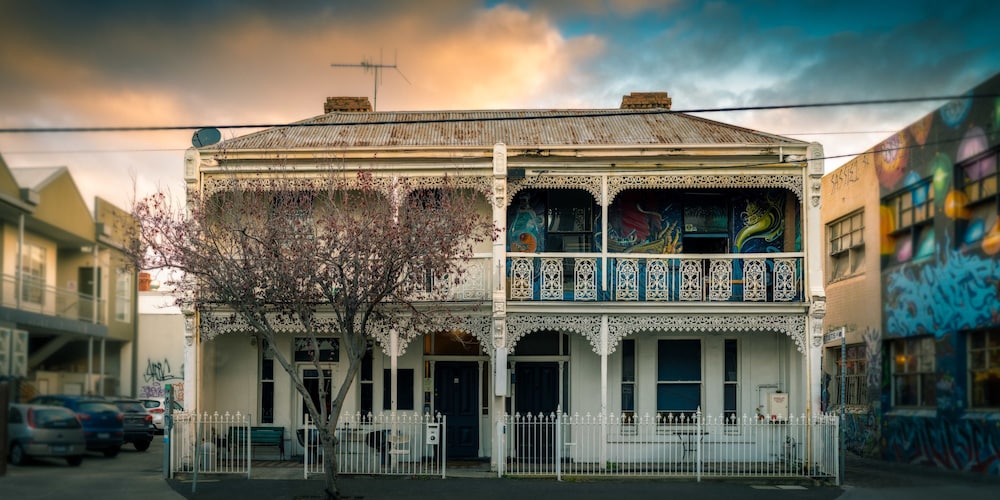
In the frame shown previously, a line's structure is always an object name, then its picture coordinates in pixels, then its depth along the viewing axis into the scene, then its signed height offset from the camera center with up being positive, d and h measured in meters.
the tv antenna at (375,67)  21.97 +6.34
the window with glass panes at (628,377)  20.22 -1.17
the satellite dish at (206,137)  16.77 +3.53
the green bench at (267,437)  19.33 -2.38
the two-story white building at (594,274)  18.58 +1.05
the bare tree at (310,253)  14.53 +1.16
